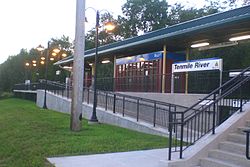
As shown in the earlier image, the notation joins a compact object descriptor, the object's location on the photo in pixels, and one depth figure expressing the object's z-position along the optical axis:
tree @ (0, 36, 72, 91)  67.06
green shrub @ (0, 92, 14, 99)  65.39
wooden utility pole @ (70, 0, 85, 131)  14.72
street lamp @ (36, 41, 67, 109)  29.86
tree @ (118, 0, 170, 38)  58.34
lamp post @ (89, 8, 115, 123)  16.88
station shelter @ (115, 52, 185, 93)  21.49
